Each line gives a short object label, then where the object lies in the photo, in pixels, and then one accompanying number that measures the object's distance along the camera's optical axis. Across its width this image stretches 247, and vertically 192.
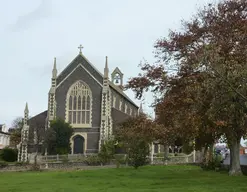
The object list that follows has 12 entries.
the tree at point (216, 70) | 16.92
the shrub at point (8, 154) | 62.09
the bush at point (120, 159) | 48.19
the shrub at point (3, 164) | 47.78
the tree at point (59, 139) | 55.88
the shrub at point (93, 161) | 51.23
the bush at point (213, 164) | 33.33
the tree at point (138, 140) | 26.81
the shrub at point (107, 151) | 51.78
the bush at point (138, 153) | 37.25
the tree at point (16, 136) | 80.56
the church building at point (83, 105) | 60.06
